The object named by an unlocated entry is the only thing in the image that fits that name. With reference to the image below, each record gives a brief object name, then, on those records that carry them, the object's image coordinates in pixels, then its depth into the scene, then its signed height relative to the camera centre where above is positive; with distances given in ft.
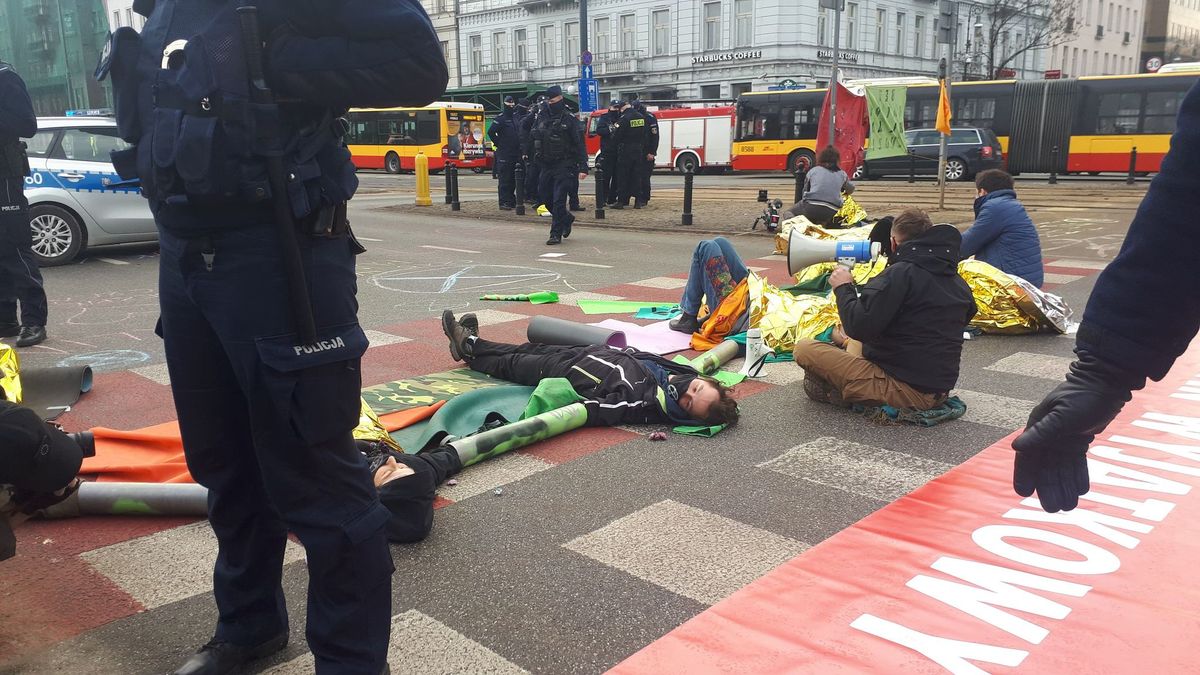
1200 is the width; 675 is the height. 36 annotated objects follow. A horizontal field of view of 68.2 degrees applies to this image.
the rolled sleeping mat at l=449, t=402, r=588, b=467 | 13.10 -4.28
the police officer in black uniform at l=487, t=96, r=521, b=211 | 58.03 +0.52
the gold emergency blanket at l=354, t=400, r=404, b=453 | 11.69 -3.61
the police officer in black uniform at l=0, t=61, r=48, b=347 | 20.18 -1.64
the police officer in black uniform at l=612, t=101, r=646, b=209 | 58.54 +0.13
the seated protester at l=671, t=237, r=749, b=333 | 22.00 -3.08
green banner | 49.78 +1.58
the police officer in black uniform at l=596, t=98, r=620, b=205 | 58.80 +0.63
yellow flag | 48.80 +1.99
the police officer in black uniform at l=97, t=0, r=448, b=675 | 6.23 -0.56
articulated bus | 79.97 +3.18
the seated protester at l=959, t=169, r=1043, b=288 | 24.40 -2.39
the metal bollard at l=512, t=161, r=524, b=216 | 56.18 -2.05
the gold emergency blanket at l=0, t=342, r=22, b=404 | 14.47 -3.50
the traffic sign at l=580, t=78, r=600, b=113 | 91.45 +6.03
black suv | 83.46 -0.59
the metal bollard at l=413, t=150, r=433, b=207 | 63.46 -1.82
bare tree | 151.43 +22.60
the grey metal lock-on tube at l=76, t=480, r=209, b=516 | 11.18 -4.23
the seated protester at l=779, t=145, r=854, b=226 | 34.78 -1.60
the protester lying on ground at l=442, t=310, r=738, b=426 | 15.03 -4.00
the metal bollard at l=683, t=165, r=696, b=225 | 49.11 -2.58
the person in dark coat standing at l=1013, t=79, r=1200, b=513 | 4.83 -0.91
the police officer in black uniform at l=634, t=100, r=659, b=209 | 59.72 +0.32
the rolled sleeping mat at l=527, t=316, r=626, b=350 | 18.48 -3.77
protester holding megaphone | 15.02 -2.91
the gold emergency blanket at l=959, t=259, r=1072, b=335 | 22.80 -4.00
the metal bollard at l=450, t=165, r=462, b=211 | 60.29 -2.20
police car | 32.76 -1.24
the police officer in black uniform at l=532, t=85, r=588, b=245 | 42.70 -0.12
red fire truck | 109.40 +1.94
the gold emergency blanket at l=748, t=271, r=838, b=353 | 20.62 -3.80
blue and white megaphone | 24.78 -2.81
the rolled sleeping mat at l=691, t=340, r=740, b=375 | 18.61 -4.37
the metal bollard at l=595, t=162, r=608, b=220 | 54.24 -2.40
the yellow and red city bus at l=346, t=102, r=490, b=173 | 113.80 +2.38
